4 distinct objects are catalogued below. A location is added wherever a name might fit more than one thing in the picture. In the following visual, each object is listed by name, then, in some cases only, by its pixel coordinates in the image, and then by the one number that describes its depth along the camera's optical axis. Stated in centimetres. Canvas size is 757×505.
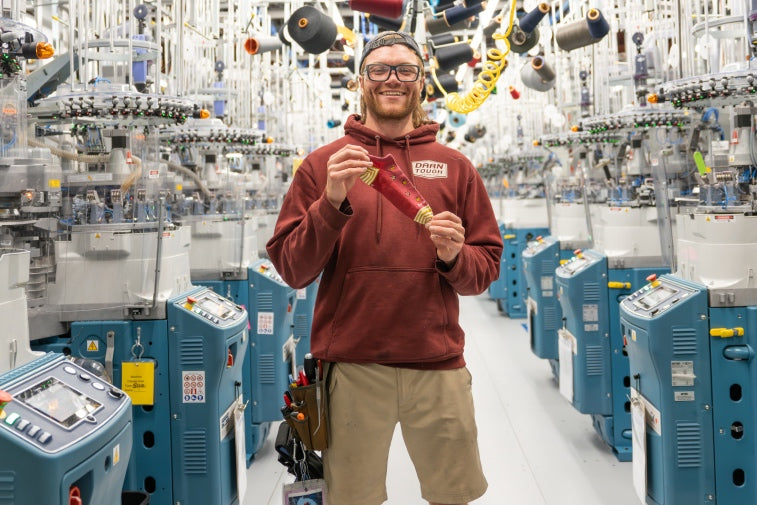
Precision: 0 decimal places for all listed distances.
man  209
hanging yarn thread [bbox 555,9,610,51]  422
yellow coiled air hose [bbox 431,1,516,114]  511
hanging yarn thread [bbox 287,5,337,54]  400
